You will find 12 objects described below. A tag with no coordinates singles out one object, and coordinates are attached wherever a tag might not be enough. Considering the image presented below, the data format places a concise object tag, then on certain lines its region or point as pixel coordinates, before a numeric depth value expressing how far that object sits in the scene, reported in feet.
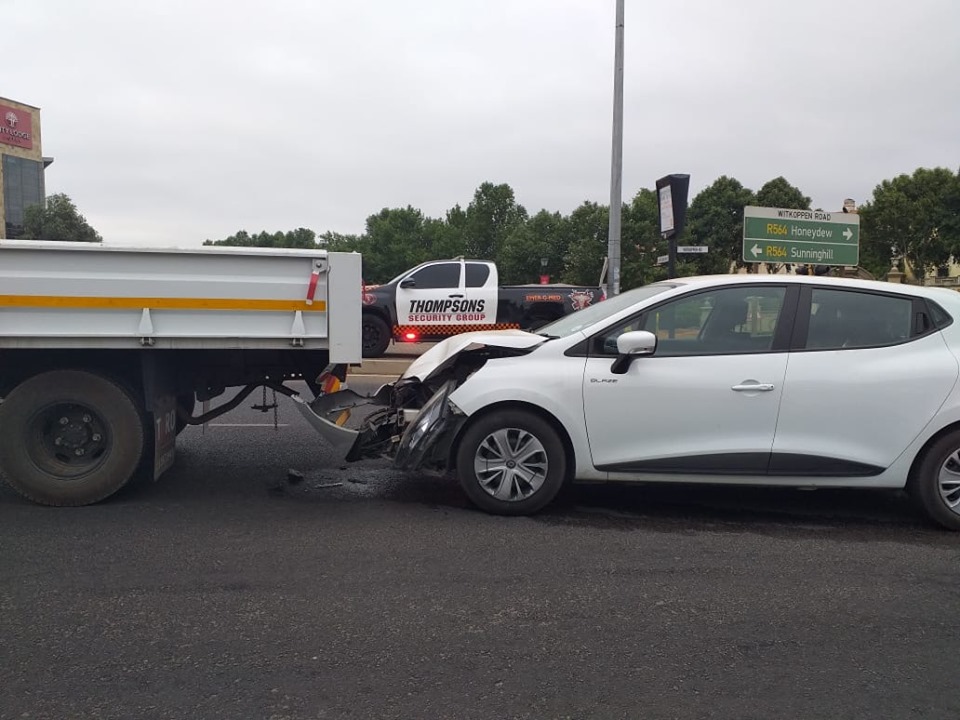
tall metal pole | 47.29
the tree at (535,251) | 155.84
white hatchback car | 17.11
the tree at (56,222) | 138.21
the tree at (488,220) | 187.01
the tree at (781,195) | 140.67
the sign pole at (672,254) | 39.41
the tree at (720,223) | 145.28
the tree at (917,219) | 116.26
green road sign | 61.57
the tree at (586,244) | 138.92
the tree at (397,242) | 201.77
